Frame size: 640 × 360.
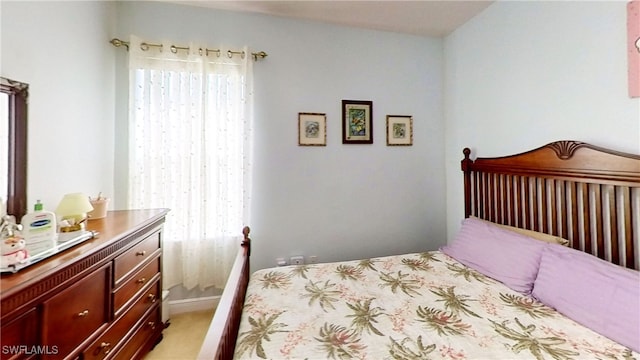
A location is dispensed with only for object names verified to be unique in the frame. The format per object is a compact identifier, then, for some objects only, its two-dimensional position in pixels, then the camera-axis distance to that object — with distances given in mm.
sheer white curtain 2244
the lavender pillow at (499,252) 1612
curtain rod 2176
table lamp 1393
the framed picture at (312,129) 2574
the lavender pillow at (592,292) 1148
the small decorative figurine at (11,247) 948
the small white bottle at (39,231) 1089
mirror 1292
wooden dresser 922
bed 1111
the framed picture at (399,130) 2781
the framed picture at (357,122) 2670
